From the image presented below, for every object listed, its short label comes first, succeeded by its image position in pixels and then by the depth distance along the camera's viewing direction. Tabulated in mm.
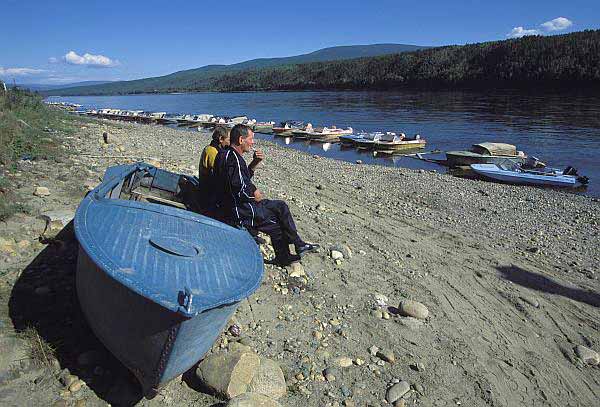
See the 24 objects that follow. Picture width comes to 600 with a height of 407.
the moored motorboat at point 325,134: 29953
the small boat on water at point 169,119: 40906
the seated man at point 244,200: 5523
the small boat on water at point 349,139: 27733
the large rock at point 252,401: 3330
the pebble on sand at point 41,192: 7551
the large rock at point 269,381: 3888
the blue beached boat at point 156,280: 3279
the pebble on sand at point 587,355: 5223
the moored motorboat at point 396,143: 25656
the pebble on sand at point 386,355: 4699
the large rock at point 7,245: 5521
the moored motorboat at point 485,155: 20562
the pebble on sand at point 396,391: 4141
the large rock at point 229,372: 3768
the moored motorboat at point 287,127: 32344
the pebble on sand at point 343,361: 4538
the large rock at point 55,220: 6145
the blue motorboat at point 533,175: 17016
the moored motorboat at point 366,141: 26453
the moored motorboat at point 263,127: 35281
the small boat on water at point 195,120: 38281
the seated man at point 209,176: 6199
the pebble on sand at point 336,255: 7121
